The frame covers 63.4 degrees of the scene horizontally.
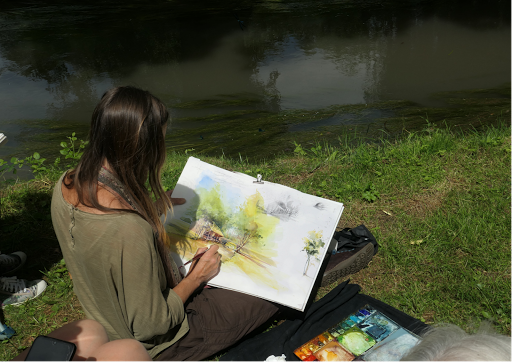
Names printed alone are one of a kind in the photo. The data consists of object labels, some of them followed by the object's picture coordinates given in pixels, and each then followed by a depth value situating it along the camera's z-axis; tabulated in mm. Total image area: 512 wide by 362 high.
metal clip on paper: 2298
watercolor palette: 1959
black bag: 2609
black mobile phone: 1173
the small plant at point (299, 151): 3886
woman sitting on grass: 1468
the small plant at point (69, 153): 3517
